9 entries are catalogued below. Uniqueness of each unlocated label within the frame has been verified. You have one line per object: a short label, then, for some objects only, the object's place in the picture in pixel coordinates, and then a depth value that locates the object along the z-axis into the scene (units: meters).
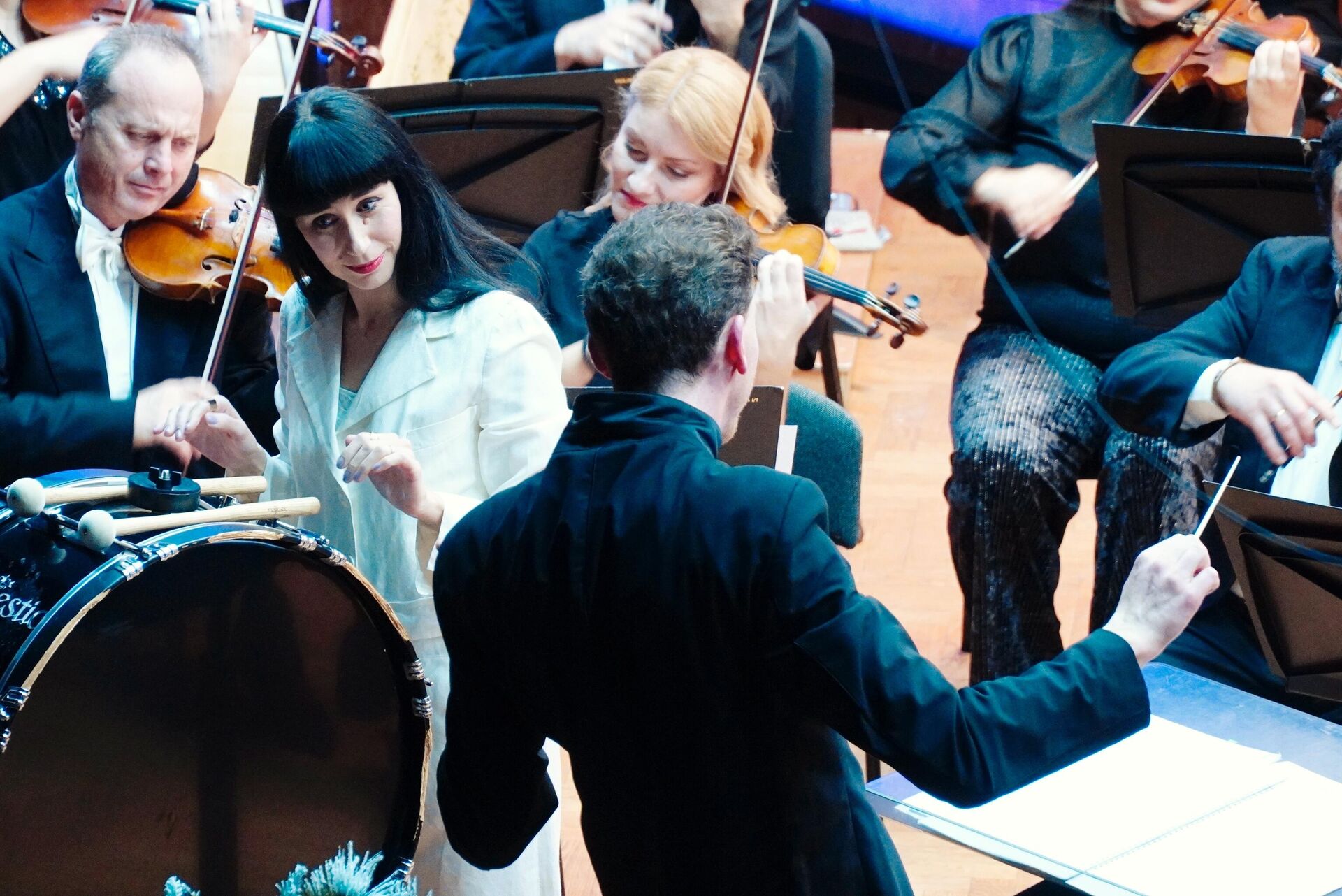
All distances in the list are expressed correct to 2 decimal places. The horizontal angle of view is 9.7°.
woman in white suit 10.40
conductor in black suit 9.68
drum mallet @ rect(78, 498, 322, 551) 10.09
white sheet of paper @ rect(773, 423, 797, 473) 10.78
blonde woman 11.17
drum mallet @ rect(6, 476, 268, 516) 10.15
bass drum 10.12
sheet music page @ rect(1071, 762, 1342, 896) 9.92
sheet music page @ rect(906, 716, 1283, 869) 9.97
